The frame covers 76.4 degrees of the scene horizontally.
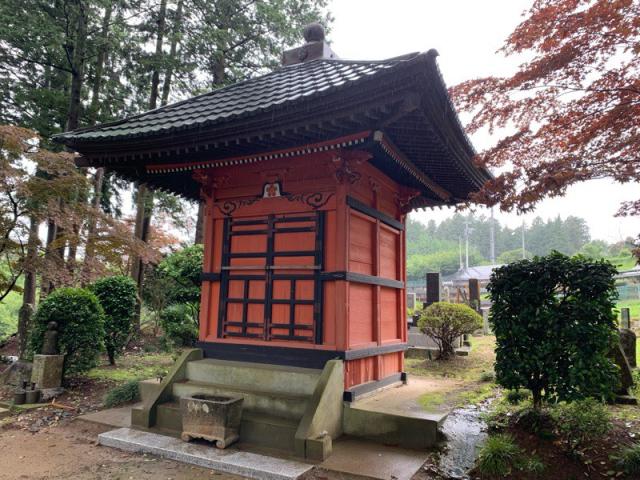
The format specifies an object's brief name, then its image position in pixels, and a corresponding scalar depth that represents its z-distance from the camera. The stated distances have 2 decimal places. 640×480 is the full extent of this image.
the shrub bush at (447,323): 9.16
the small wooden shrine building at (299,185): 4.34
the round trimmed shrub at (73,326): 7.00
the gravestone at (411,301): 18.73
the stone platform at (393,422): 4.33
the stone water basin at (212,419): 4.39
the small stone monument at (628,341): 6.75
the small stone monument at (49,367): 6.59
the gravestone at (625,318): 10.71
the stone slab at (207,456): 3.81
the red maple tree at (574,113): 4.36
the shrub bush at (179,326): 9.18
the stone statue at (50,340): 6.78
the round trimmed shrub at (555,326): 4.17
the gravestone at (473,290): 16.24
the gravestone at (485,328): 15.09
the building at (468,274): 41.03
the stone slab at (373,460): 3.75
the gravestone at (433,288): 13.41
